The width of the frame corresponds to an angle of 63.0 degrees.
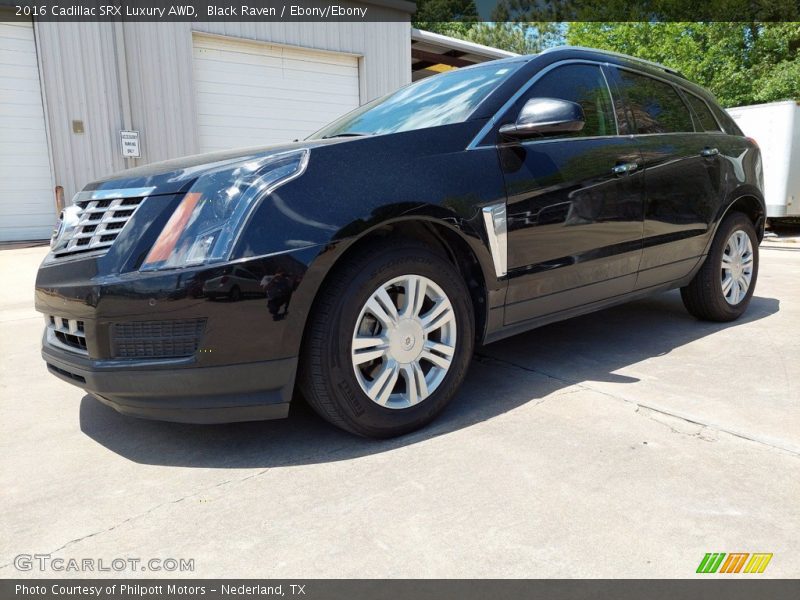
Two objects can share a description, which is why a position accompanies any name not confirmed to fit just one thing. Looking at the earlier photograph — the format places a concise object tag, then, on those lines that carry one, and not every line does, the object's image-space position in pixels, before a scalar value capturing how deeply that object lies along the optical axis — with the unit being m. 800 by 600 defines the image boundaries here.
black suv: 2.27
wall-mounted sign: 9.24
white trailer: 11.27
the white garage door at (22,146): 8.52
